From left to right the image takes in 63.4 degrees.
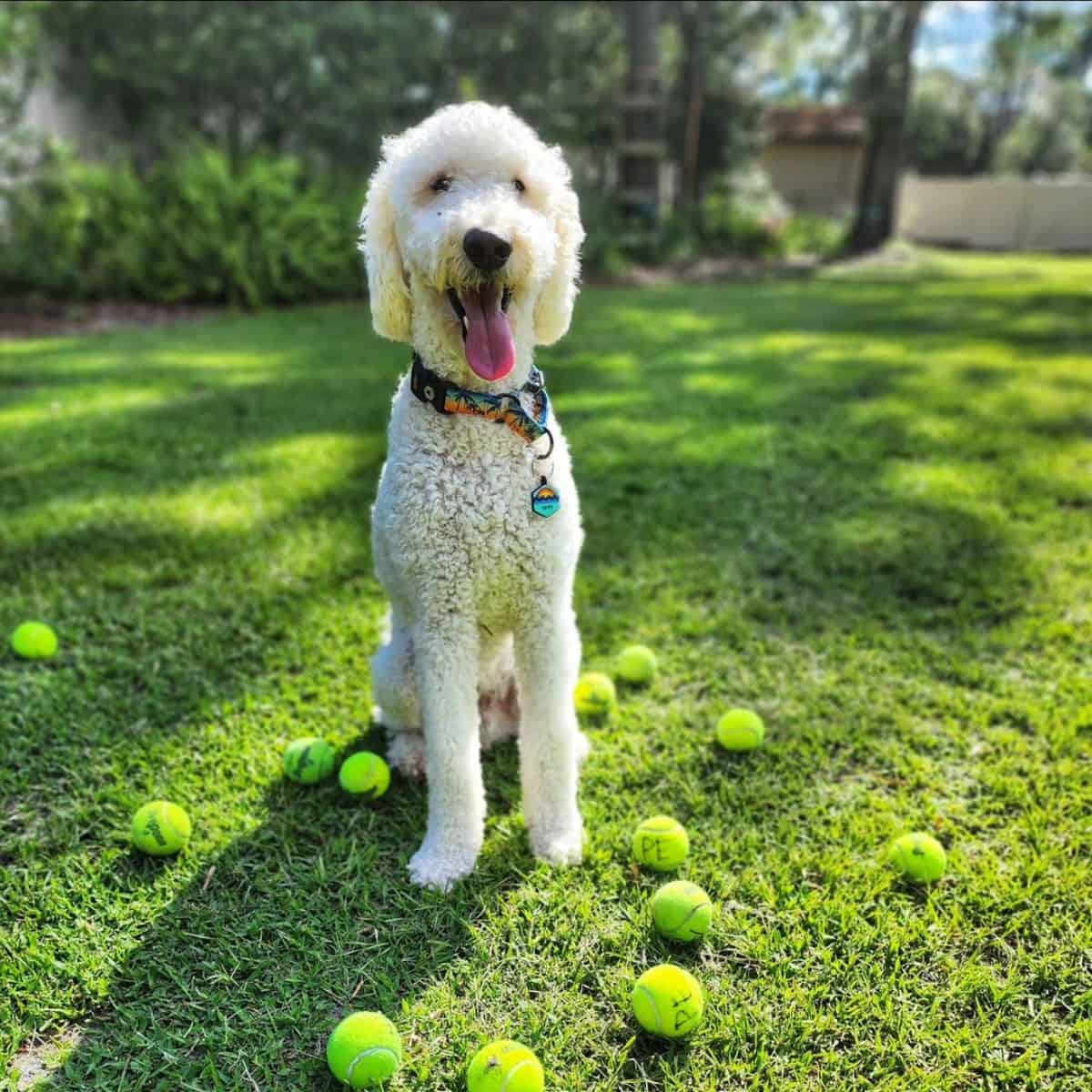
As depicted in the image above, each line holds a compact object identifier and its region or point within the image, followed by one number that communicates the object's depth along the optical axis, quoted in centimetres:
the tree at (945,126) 4197
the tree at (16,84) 877
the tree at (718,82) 1511
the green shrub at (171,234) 983
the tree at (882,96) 1536
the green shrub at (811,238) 1653
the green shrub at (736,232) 1520
